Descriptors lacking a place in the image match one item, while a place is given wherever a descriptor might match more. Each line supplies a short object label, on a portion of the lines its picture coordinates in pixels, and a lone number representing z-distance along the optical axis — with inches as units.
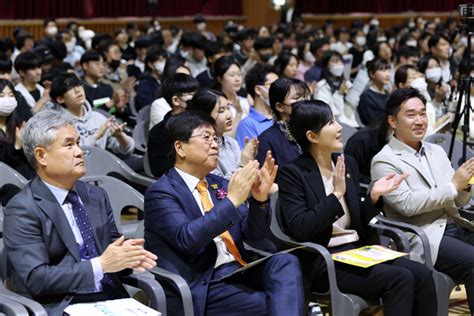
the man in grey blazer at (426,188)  225.7
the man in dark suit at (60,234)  169.8
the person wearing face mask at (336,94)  440.2
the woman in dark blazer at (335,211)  204.4
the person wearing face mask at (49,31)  605.5
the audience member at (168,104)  287.9
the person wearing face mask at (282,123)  257.7
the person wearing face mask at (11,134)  263.6
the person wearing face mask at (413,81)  378.0
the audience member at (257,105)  306.2
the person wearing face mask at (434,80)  421.0
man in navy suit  185.4
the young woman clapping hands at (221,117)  266.5
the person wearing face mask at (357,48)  684.3
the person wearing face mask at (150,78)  445.0
